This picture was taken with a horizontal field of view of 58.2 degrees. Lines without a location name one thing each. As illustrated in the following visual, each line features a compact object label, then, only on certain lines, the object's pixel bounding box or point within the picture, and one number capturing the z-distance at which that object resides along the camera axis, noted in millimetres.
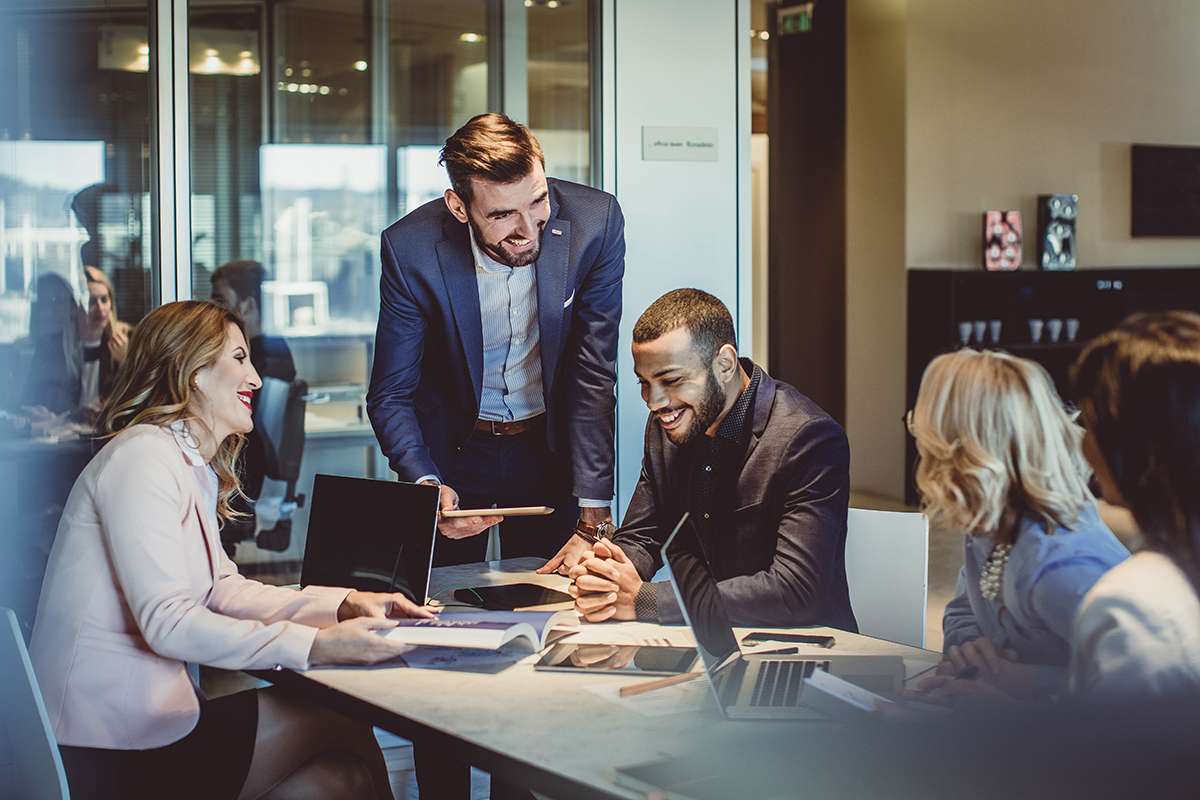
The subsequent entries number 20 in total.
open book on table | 1779
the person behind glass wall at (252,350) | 3879
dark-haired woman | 1112
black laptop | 2043
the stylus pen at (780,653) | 1775
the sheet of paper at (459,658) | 1786
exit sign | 7934
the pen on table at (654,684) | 1625
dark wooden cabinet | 7441
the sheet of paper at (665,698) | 1553
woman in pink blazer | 1769
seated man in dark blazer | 2039
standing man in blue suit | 2744
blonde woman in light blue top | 1578
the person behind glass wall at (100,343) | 3578
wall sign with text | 3672
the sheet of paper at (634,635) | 1884
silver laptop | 1530
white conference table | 1375
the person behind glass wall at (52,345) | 3604
